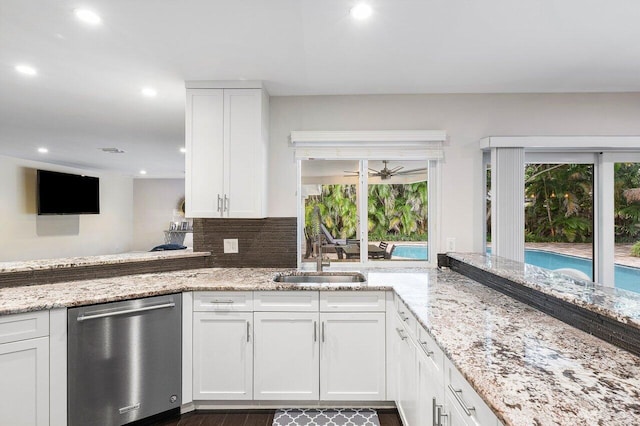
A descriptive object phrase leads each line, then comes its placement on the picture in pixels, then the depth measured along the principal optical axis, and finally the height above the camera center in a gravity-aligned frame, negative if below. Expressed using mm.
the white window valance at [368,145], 2836 +592
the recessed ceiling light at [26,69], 2314 +1014
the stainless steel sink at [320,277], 2676 -513
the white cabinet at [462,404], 993 -620
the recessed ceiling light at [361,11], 1666 +1033
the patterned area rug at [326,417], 2158 -1345
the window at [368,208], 2992 +51
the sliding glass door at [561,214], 2957 +0
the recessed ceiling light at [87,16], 1711 +1031
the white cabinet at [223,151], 2611 +488
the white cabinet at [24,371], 1706 -821
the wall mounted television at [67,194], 6312 +401
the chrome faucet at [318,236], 2764 -189
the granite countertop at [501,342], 856 -484
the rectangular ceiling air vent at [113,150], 5223 +1001
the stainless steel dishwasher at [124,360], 1884 -878
